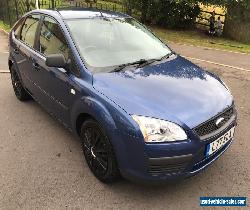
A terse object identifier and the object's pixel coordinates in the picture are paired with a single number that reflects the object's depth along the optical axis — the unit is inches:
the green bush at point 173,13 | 652.1
